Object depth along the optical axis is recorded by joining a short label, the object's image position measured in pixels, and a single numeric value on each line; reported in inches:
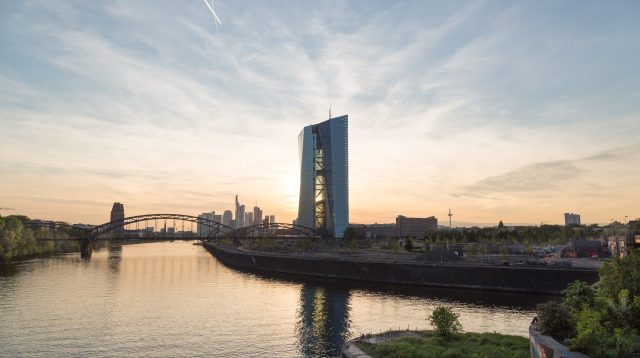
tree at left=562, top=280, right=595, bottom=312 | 1106.5
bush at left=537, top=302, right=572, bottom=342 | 994.1
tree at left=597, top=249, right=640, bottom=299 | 1083.9
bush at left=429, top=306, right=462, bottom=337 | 1462.8
